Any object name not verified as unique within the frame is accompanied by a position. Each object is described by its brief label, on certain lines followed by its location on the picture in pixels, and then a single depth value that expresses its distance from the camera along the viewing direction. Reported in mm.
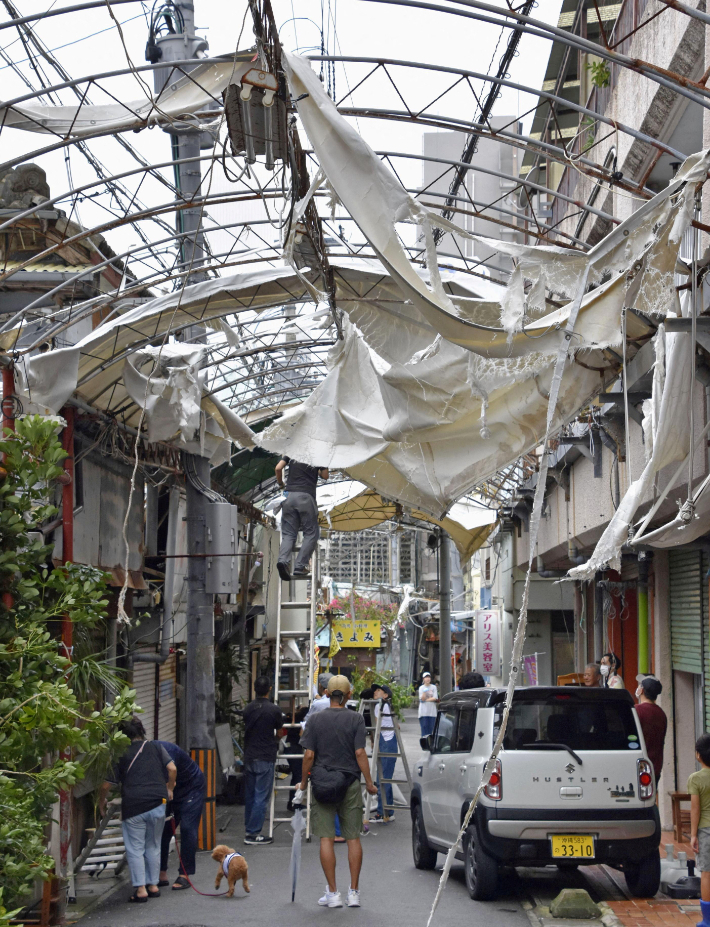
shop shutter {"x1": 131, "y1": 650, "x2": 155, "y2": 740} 16188
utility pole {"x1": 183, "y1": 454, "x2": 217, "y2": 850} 13961
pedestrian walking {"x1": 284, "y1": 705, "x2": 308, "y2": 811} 15680
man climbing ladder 14258
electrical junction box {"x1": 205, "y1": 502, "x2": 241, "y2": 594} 14148
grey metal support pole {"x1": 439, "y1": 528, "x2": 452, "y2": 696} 25734
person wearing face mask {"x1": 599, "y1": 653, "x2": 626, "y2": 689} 14086
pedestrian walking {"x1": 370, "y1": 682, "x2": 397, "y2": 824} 16172
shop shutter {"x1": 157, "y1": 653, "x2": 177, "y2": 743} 18312
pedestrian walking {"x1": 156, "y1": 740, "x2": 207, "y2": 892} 11430
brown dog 10383
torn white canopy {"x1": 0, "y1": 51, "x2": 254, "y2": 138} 9555
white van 9680
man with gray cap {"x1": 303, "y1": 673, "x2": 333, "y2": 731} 14375
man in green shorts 9727
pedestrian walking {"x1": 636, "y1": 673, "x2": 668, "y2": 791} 11555
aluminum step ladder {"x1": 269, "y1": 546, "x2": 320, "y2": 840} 14367
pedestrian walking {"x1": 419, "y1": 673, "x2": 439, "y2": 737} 24875
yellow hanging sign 33438
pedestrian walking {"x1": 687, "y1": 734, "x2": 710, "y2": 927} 8312
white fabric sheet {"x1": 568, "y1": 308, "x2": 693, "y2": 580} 8039
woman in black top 10484
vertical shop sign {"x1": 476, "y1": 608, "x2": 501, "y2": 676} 32062
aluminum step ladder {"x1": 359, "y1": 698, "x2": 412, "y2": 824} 15633
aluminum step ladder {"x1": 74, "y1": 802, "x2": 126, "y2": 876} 11023
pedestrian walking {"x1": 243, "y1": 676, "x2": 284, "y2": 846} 14055
